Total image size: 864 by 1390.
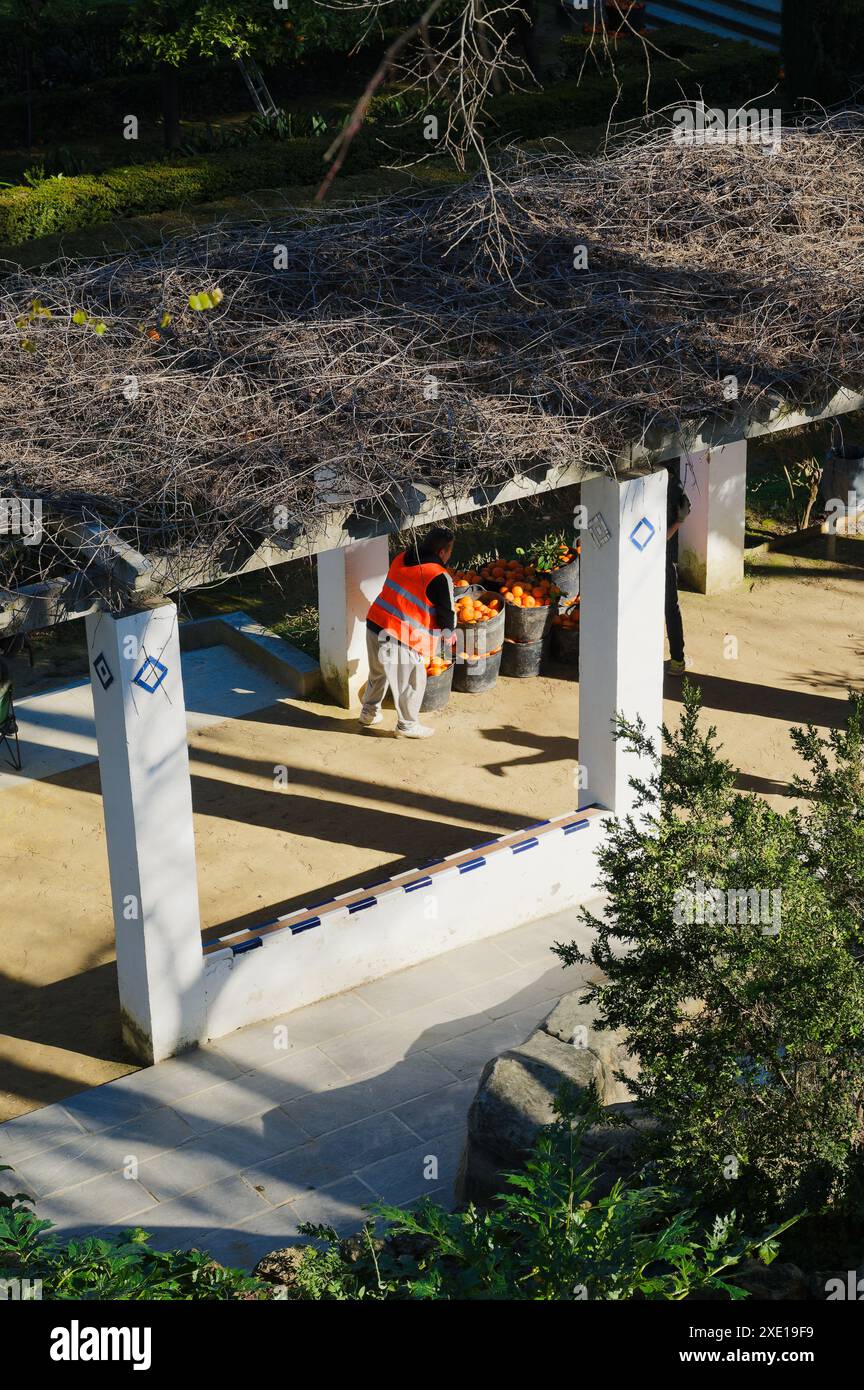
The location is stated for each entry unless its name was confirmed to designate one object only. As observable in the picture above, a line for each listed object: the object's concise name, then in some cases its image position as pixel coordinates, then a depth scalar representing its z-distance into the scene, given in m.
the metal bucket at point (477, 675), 12.43
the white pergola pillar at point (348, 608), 12.11
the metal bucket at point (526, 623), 12.66
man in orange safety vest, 11.19
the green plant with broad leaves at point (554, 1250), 5.44
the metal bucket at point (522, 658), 12.70
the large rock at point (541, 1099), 6.91
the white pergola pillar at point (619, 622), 9.58
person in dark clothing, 12.15
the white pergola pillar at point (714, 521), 13.81
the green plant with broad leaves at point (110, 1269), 5.45
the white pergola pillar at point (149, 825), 7.95
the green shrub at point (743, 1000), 5.92
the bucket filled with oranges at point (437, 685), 12.06
